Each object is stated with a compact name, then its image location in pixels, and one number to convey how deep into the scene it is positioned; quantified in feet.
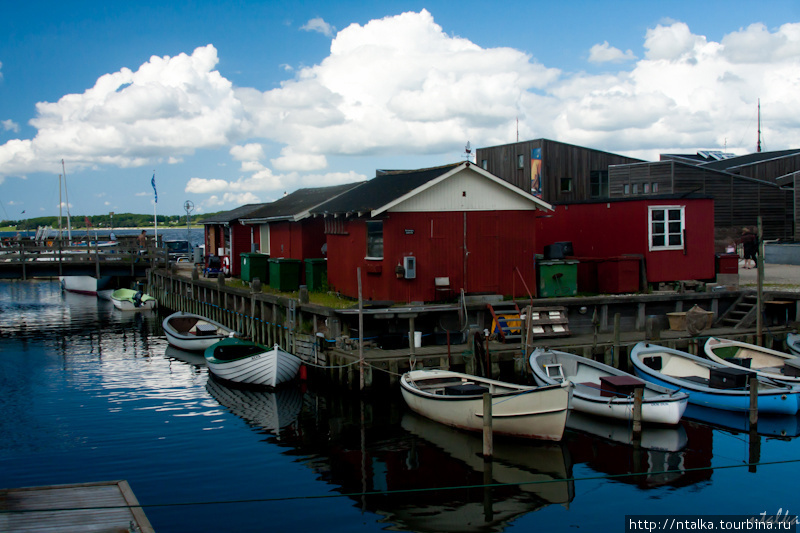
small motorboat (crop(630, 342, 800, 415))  55.36
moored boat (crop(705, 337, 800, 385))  63.41
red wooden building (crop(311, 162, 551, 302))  72.90
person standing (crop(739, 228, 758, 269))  111.34
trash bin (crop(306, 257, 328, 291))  90.74
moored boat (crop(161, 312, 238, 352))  91.76
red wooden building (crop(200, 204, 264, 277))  127.44
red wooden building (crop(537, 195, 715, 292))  82.94
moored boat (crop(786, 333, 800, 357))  69.67
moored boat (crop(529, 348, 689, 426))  52.19
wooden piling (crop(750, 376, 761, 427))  51.98
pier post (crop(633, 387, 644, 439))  50.37
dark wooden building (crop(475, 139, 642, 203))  146.20
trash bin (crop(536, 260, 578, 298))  77.25
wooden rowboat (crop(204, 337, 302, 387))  69.67
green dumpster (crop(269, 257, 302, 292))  94.63
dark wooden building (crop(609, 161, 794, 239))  149.59
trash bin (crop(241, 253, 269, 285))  106.01
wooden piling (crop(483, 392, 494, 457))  46.06
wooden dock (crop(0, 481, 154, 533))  29.76
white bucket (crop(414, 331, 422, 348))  66.92
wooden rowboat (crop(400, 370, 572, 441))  48.75
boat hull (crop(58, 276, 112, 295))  175.01
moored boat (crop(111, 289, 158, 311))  146.61
